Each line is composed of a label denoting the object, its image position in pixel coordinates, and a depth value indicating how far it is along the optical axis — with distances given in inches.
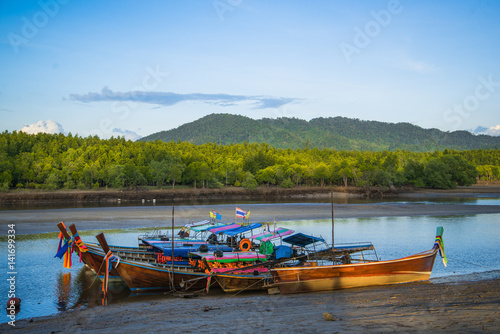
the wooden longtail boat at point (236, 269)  852.0
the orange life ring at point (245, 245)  1045.8
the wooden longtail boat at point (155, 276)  861.8
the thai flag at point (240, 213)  1211.2
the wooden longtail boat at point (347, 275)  828.6
